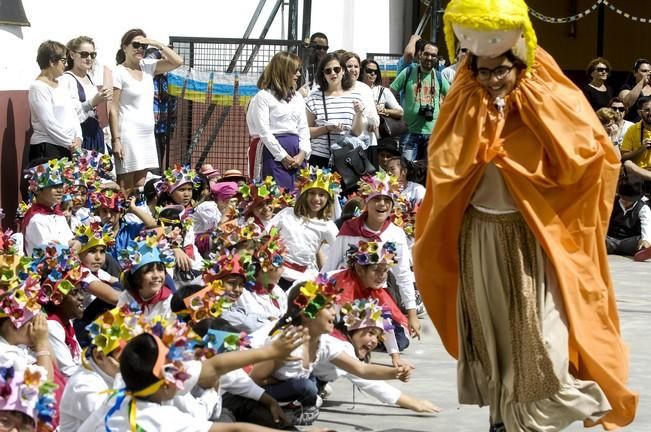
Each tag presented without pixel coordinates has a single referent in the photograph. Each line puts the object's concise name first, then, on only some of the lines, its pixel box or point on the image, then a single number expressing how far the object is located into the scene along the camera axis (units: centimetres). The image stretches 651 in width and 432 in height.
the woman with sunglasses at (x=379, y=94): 2063
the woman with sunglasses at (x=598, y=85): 2508
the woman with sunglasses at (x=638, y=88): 2499
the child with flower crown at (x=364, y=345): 1131
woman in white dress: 1734
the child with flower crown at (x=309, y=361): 1044
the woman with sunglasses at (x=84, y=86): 1710
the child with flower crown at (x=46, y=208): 1376
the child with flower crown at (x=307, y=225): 1462
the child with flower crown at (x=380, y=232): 1399
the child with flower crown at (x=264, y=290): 1223
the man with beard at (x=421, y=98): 2104
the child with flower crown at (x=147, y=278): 1166
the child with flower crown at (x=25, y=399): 767
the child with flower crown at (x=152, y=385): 786
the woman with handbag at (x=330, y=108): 1845
